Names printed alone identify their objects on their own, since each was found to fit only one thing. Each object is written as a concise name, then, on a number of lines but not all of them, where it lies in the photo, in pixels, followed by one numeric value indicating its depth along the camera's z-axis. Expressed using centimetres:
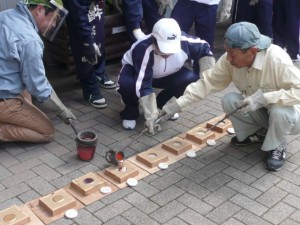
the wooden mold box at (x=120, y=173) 343
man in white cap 382
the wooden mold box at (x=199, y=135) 404
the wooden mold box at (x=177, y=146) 386
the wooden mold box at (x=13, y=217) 290
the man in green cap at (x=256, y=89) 333
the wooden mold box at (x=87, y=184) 326
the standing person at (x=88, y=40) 438
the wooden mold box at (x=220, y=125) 425
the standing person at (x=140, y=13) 486
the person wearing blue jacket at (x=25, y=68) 351
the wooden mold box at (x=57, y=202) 304
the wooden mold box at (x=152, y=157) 366
